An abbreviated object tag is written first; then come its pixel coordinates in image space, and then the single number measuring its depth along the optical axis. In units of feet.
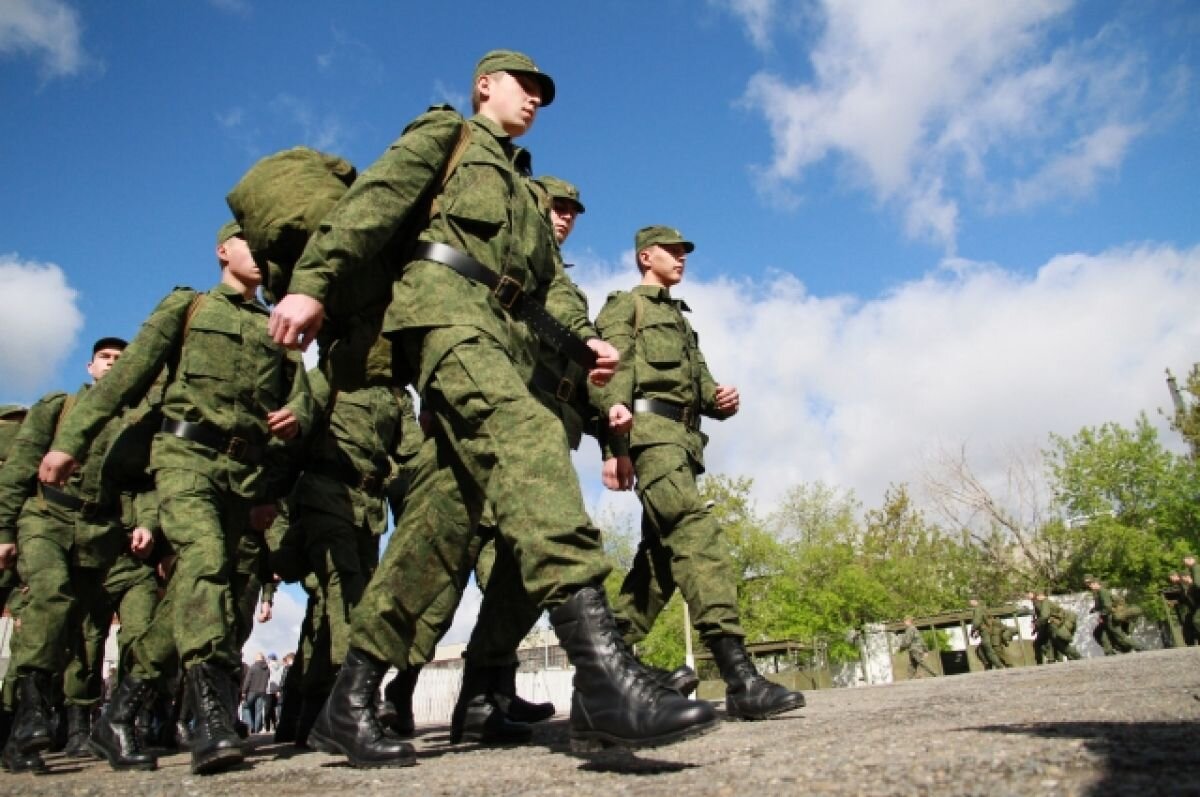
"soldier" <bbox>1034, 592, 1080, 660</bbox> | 74.79
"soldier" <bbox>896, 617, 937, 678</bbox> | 79.71
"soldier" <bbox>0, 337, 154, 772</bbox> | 15.42
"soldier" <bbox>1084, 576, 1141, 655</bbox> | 72.69
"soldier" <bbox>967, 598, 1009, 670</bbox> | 79.61
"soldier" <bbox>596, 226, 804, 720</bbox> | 14.37
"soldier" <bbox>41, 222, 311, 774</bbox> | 11.91
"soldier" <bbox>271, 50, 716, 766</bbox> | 7.68
